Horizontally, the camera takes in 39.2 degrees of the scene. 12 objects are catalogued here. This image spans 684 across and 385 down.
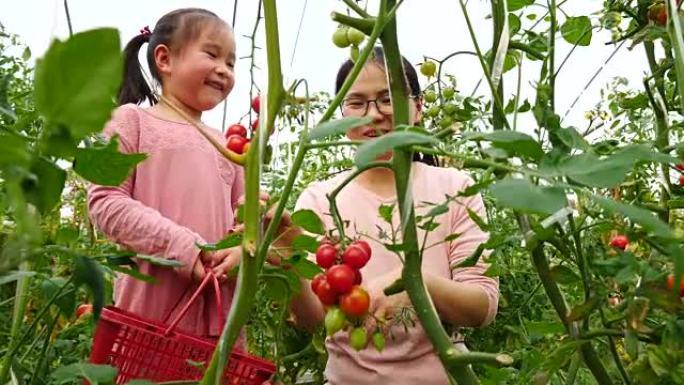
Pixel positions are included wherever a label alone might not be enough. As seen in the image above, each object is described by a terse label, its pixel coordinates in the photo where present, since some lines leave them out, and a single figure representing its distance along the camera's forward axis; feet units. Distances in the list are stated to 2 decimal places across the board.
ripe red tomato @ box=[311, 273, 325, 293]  3.05
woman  4.47
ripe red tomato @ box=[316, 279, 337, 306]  2.97
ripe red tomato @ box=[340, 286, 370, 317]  2.90
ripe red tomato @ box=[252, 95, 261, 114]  3.46
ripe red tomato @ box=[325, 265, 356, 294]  2.91
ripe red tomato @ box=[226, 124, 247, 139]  3.62
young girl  5.11
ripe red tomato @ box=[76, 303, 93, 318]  5.34
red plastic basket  3.94
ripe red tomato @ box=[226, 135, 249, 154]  3.34
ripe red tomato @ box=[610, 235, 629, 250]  3.62
